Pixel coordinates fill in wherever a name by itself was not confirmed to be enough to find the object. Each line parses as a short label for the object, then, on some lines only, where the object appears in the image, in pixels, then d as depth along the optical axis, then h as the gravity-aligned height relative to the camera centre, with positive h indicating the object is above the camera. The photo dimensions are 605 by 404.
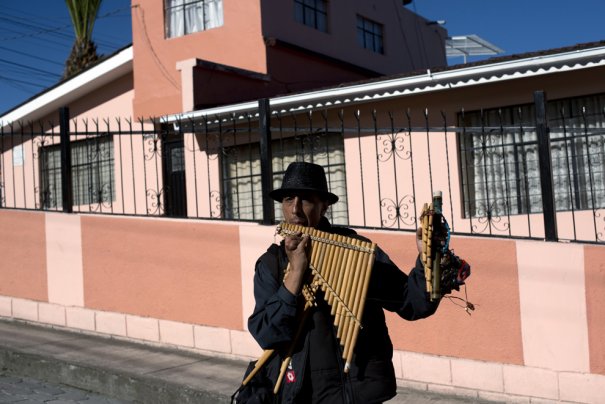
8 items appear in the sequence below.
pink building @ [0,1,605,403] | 5.44 +0.18
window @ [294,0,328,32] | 13.17 +4.11
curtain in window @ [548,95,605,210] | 8.09 +0.62
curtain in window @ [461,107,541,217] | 8.48 +0.58
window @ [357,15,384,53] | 15.12 +4.15
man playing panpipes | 2.73 -0.37
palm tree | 18.41 +5.42
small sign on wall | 14.90 +1.89
